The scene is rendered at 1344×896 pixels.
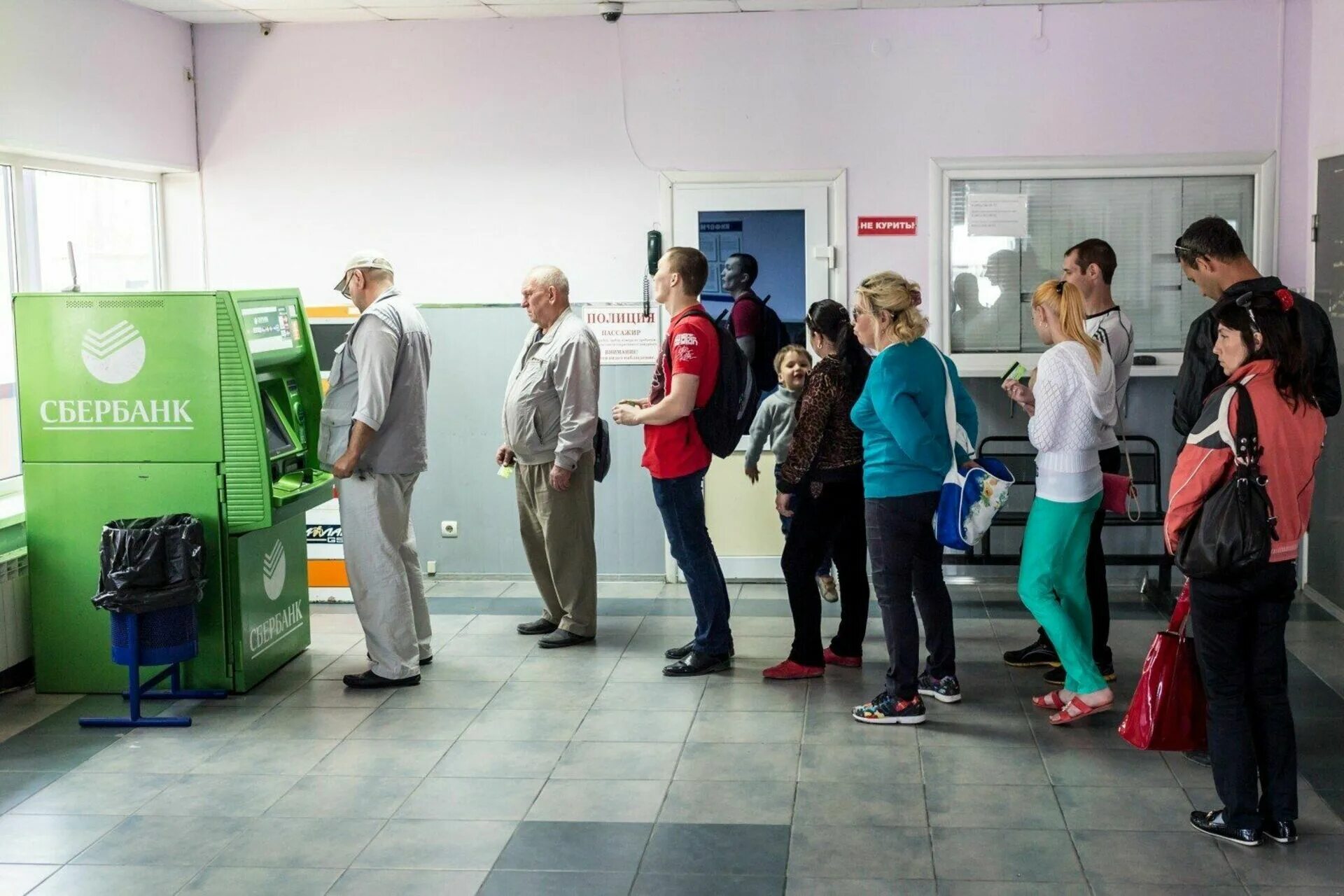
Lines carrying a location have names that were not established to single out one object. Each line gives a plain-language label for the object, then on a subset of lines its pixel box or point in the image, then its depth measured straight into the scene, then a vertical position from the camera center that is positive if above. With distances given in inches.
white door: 269.7 +20.2
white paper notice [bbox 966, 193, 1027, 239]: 266.8 +22.4
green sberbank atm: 200.2 -15.9
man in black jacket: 168.1 +1.8
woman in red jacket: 135.6 -26.3
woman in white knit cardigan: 178.2 -18.9
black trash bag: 189.3 -31.3
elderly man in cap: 200.5 -16.0
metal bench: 255.6 -34.1
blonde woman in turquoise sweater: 175.2 -16.0
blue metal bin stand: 192.1 -42.9
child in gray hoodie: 223.5 -13.1
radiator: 205.5 -40.8
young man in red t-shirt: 201.8 -15.5
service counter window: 265.3 +16.5
